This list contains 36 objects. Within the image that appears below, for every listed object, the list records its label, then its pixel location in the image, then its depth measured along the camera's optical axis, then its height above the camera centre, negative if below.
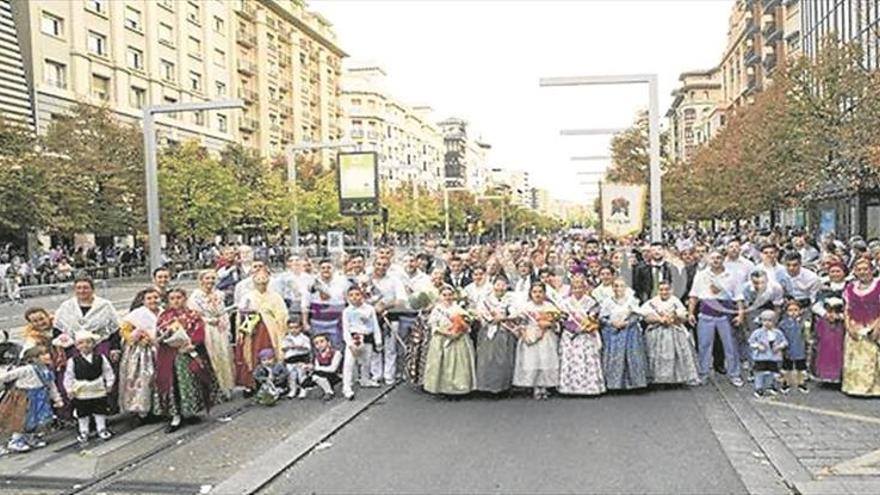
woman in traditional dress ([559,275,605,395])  10.05 -1.51
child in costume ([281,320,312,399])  10.59 -1.51
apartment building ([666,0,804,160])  63.66 +13.87
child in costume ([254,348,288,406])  10.13 -1.76
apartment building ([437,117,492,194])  165.12 +13.54
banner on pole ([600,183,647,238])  15.97 +0.20
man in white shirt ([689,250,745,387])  10.84 -1.13
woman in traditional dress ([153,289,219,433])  8.91 -1.37
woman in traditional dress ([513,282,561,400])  10.09 -1.46
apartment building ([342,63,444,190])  109.31 +13.75
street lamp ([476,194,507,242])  105.94 +0.34
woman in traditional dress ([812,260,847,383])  10.11 -1.39
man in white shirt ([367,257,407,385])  11.48 -1.10
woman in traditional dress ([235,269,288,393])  10.55 -1.19
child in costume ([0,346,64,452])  8.23 -1.57
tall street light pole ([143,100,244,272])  17.67 +1.50
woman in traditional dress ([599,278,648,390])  10.18 -1.47
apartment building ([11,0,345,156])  42.88 +10.82
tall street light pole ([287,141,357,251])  30.76 +2.90
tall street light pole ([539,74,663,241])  16.77 +1.80
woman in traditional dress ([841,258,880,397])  9.59 -1.33
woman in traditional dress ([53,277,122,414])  8.61 -0.85
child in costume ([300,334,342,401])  10.50 -1.67
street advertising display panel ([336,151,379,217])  26.73 +1.34
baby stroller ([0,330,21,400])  9.18 -1.26
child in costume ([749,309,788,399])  9.94 -1.54
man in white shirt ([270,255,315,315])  11.77 -0.75
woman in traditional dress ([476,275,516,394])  10.16 -1.44
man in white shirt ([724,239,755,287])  10.91 -0.58
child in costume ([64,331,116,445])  8.52 -1.45
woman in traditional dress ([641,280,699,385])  10.30 -1.48
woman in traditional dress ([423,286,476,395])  10.11 -1.52
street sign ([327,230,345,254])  31.74 -0.45
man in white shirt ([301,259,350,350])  11.20 -1.00
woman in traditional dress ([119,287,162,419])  8.89 -1.32
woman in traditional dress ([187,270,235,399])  10.01 -1.08
